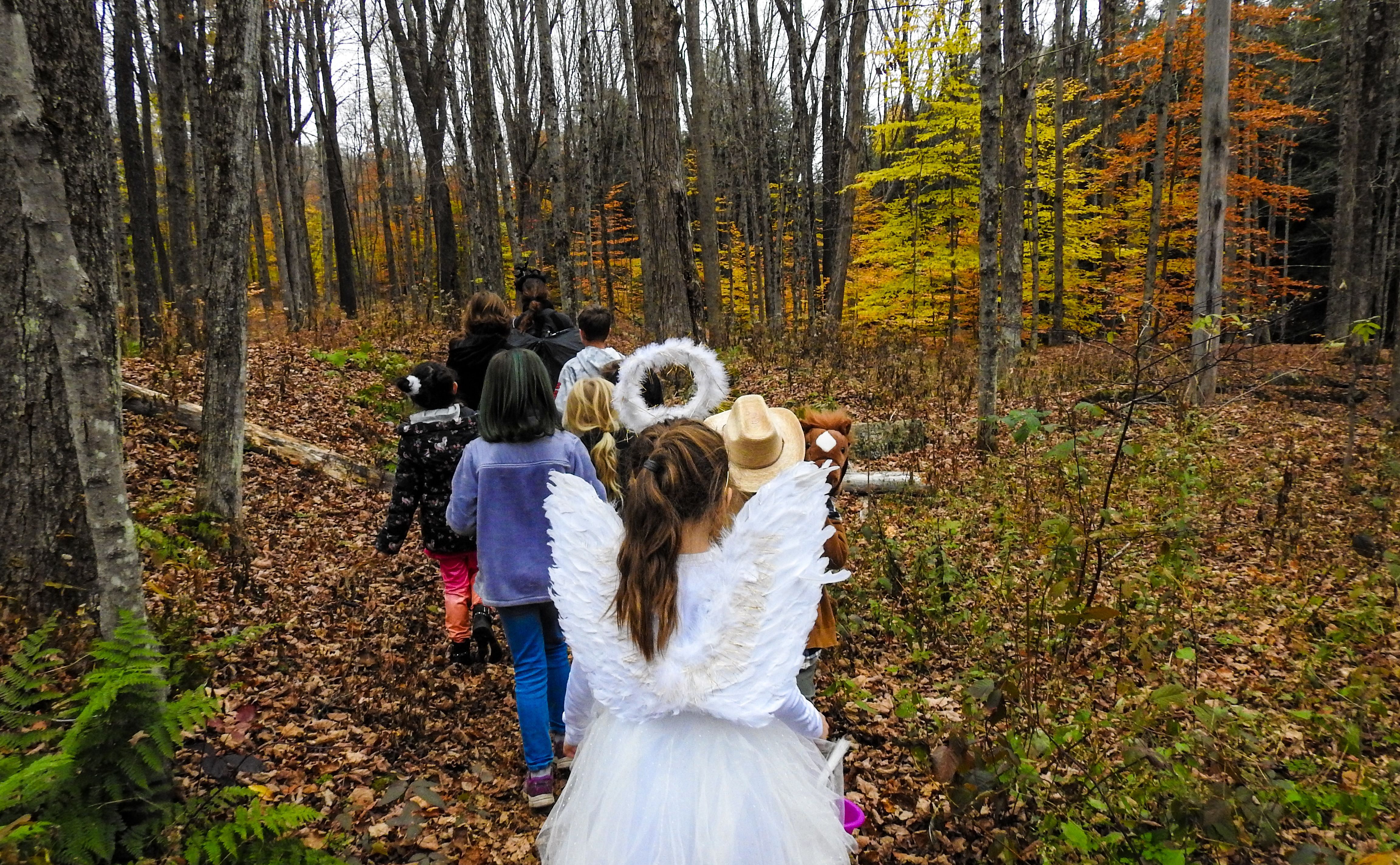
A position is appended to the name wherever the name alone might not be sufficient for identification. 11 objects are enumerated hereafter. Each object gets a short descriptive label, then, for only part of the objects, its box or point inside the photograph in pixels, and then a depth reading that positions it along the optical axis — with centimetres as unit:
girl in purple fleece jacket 358
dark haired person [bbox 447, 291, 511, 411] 591
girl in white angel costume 202
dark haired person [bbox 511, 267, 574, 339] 730
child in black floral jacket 473
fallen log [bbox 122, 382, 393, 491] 756
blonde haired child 462
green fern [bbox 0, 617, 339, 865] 249
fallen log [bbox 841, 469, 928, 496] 789
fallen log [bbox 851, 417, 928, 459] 916
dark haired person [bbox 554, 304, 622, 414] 575
